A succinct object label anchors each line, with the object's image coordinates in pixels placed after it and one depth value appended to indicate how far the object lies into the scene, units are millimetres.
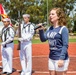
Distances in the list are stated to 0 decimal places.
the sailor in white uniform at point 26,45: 7660
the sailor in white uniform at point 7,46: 8156
